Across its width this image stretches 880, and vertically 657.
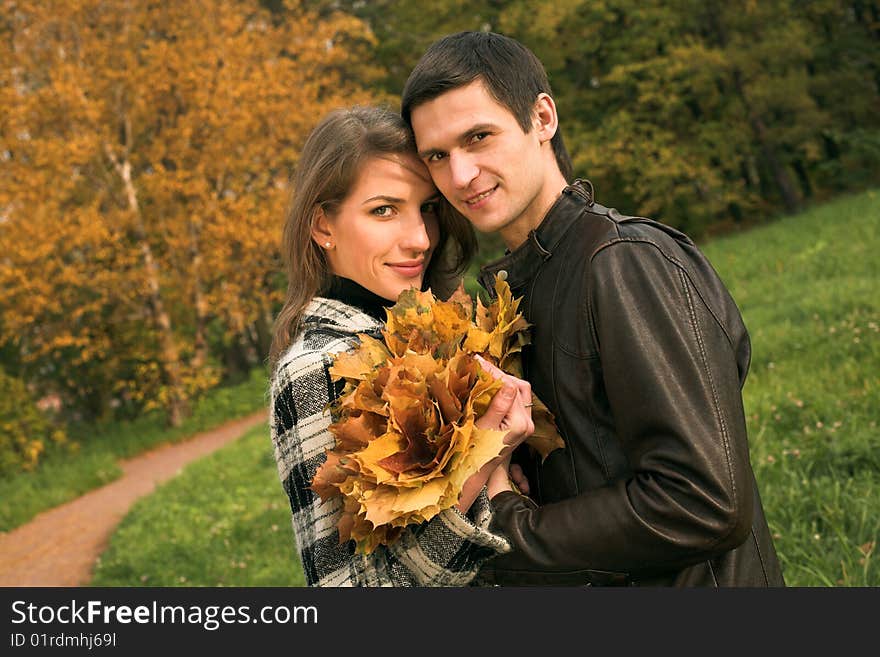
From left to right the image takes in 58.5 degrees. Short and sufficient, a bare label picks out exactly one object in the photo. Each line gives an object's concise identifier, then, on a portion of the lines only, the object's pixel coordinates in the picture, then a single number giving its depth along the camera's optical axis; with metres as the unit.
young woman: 2.18
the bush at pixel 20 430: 13.11
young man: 1.77
